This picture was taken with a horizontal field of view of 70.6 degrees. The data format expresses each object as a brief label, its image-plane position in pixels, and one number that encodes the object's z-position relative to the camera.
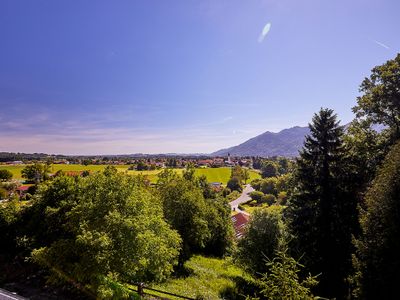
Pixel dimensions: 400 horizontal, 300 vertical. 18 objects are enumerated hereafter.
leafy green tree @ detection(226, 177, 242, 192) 130.00
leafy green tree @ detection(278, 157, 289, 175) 153.91
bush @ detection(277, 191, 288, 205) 82.46
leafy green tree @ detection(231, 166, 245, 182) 136.56
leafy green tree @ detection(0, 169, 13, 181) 87.74
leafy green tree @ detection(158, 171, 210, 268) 29.11
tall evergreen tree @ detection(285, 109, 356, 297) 21.33
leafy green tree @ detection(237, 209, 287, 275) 26.31
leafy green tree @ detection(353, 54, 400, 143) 23.70
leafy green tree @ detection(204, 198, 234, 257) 41.31
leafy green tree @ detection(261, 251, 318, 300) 8.34
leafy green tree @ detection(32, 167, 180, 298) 13.18
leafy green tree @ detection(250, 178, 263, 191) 121.75
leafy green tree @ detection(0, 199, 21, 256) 21.58
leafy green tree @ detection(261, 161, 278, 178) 153.12
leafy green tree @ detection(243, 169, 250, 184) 156.25
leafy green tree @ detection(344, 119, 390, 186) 23.16
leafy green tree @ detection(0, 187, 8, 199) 66.18
